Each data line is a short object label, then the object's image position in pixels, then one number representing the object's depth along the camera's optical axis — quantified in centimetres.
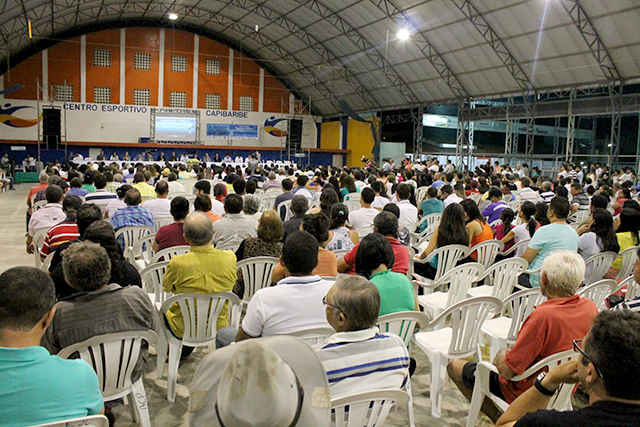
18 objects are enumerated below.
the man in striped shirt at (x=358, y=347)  175
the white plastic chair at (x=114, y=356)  213
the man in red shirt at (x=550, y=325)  217
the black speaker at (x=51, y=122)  1938
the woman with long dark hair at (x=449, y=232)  450
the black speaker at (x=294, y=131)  2428
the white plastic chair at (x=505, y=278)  401
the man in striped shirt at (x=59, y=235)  407
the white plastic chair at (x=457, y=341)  278
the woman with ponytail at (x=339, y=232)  426
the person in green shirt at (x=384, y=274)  265
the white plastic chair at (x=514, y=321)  300
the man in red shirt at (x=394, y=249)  351
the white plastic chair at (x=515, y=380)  209
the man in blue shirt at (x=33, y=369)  155
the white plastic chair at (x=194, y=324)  298
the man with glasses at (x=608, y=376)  130
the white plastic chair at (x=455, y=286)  372
